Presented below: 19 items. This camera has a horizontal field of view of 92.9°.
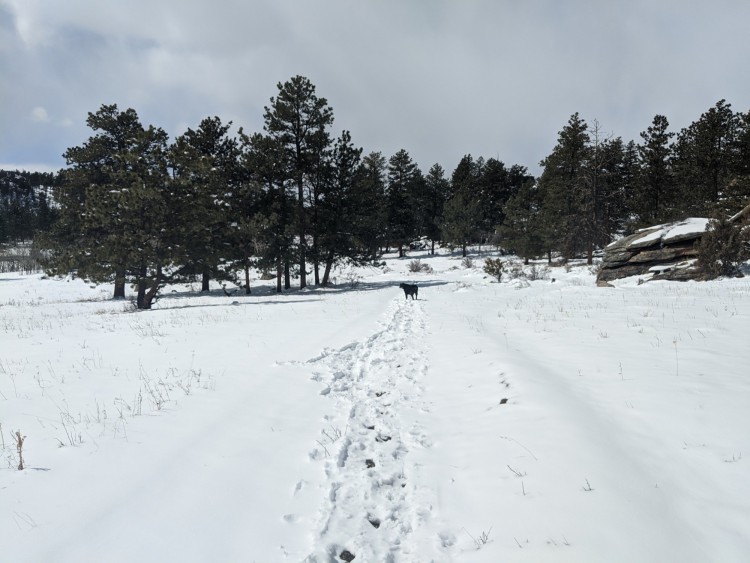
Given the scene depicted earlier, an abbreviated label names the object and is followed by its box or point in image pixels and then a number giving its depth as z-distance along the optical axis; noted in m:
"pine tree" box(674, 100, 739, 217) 26.61
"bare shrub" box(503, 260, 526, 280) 27.91
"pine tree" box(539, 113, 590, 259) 33.16
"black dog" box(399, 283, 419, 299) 19.31
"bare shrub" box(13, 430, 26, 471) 3.54
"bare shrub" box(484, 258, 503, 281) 27.53
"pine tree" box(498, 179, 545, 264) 39.25
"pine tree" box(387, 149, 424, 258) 56.28
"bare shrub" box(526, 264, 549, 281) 26.78
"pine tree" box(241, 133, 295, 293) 24.85
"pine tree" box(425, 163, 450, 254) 58.49
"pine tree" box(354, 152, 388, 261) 29.06
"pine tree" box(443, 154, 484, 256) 49.81
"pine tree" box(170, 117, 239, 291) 20.03
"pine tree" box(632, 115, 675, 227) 30.36
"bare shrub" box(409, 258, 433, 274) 41.68
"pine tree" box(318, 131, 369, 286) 28.38
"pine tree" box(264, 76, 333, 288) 26.56
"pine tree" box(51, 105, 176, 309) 17.89
